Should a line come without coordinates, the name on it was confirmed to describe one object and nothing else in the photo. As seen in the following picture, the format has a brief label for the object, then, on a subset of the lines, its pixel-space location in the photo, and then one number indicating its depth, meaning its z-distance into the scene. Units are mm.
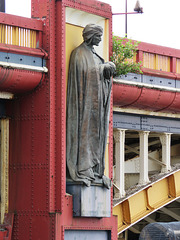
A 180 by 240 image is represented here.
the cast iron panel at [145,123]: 36281
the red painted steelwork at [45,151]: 29297
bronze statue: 29953
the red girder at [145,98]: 34419
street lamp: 35769
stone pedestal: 29609
